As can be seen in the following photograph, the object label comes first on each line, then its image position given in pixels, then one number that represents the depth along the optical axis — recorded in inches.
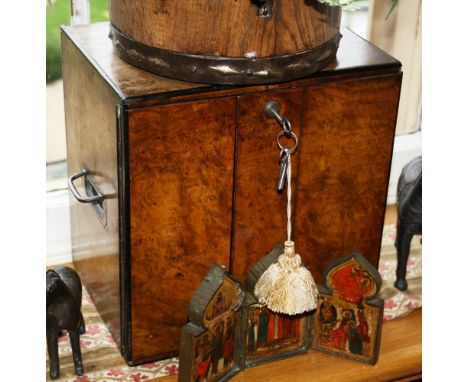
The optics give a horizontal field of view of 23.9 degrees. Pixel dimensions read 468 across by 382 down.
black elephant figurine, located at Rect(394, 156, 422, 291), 57.8
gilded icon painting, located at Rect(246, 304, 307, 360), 51.9
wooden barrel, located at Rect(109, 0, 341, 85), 46.4
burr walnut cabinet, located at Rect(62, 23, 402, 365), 48.5
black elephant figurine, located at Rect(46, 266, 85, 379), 50.7
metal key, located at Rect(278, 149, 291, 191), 48.3
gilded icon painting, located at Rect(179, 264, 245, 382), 48.2
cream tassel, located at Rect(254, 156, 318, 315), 49.0
